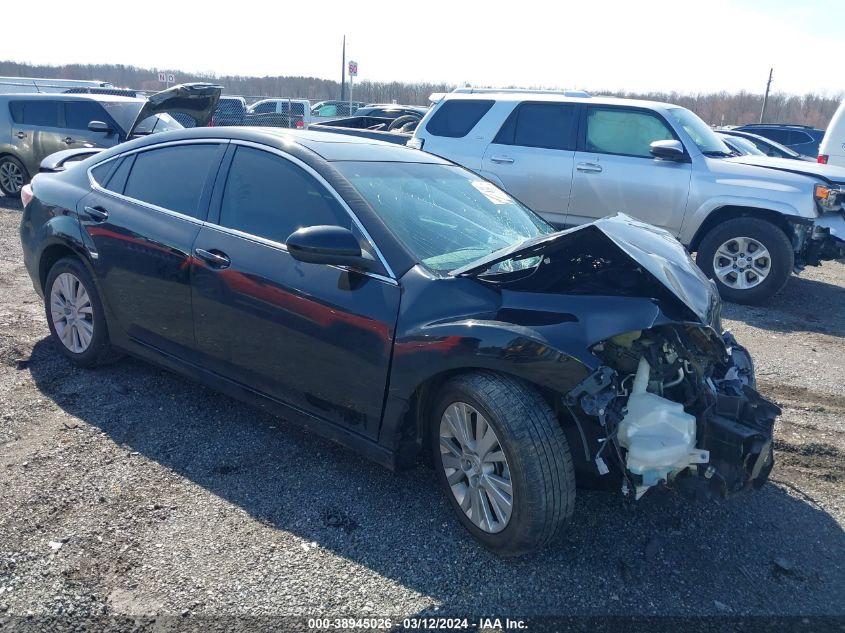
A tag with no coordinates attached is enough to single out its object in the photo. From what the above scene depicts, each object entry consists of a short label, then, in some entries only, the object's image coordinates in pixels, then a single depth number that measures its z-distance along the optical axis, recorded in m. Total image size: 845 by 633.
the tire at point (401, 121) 14.73
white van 12.61
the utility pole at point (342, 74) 33.91
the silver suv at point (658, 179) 7.57
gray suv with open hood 12.23
